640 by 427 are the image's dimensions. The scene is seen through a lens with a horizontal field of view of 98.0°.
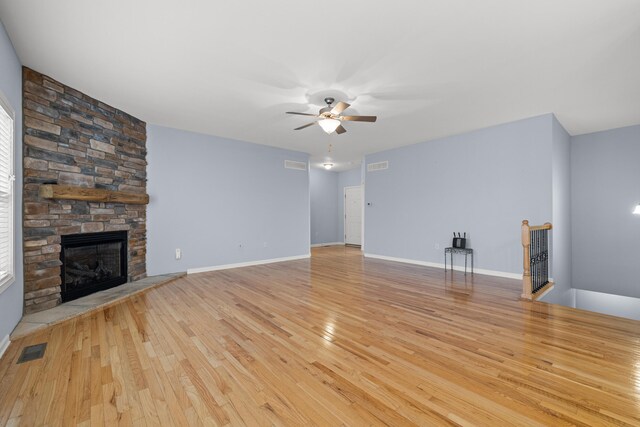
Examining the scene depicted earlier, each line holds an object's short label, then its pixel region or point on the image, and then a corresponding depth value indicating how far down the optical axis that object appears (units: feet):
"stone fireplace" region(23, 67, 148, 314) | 10.11
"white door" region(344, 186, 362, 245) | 31.14
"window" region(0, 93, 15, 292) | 8.02
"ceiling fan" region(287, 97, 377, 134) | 11.61
